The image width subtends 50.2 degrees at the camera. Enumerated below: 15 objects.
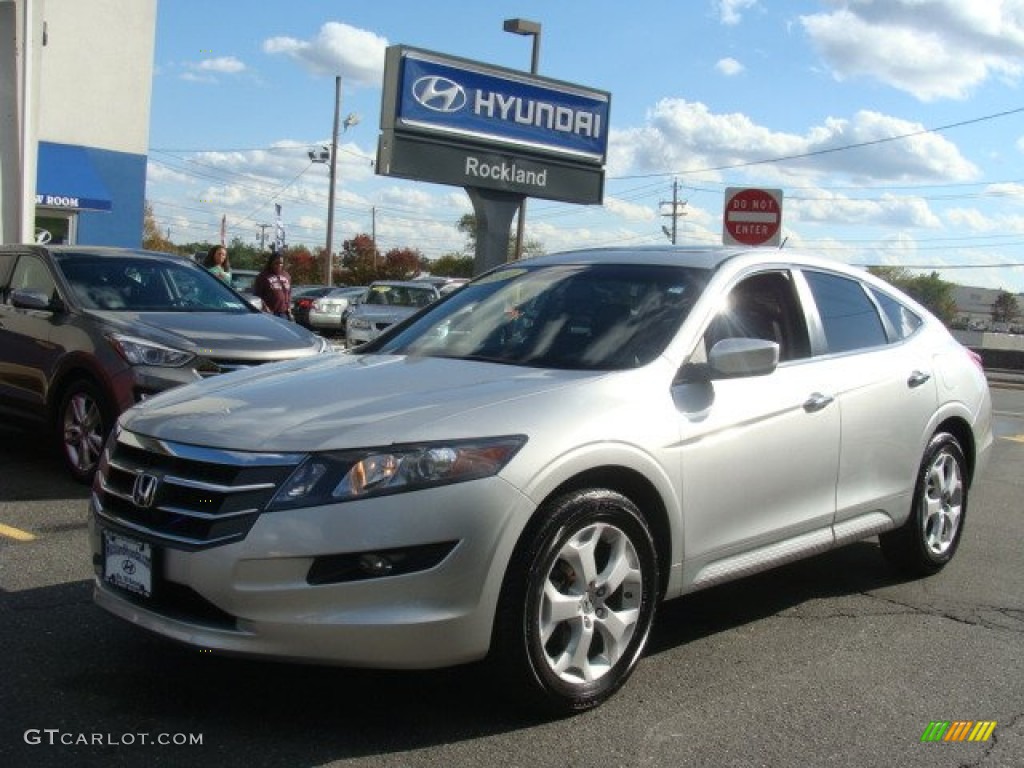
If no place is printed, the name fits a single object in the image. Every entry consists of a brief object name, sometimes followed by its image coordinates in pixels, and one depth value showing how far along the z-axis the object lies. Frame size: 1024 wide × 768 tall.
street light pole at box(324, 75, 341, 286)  43.28
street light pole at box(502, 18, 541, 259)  20.41
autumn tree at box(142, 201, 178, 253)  77.84
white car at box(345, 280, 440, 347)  18.58
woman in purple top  12.85
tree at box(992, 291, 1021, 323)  121.56
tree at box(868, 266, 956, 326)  112.56
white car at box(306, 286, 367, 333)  30.30
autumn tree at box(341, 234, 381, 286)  78.25
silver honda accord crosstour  3.31
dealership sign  16.58
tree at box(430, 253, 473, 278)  88.22
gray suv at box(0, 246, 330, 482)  7.18
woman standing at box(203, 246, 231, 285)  13.39
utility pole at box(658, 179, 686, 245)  73.38
